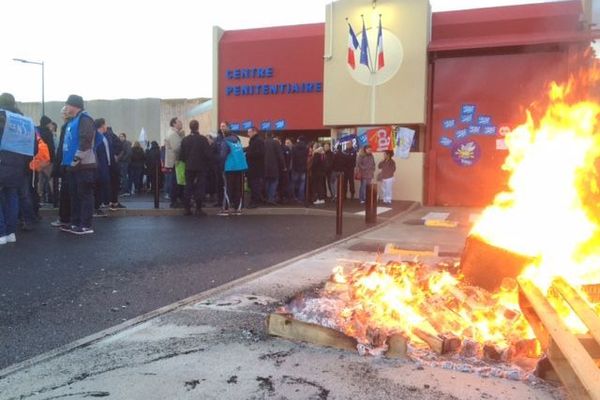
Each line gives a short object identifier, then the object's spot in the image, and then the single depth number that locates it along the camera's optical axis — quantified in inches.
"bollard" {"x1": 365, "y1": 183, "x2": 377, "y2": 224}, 394.6
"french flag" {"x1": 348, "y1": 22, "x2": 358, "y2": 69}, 591.2
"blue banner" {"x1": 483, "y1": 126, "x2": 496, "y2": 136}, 552.1
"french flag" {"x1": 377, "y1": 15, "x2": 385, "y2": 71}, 578.2
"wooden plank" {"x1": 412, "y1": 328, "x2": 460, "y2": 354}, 127.6
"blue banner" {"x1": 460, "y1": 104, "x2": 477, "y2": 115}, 557.3
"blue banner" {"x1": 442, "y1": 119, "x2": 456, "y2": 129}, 567.2
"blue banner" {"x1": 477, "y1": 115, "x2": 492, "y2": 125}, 553.0
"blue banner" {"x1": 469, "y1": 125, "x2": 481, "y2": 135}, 557.9
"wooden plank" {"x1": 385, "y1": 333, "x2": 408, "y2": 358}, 129.0
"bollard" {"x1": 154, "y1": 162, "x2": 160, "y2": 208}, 487.9
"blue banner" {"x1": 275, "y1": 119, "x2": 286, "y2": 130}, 695.7
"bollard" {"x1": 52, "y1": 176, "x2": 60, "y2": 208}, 457.4
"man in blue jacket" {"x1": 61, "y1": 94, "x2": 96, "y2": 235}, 318.3
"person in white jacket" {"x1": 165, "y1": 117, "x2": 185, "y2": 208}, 472.1
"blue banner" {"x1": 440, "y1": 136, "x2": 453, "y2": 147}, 570.6
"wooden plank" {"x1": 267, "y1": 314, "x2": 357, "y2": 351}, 135.0
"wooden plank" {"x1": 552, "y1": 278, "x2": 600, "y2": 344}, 107.8
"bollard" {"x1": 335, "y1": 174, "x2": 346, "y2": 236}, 338.3
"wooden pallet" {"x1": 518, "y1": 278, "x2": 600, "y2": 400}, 96.1
